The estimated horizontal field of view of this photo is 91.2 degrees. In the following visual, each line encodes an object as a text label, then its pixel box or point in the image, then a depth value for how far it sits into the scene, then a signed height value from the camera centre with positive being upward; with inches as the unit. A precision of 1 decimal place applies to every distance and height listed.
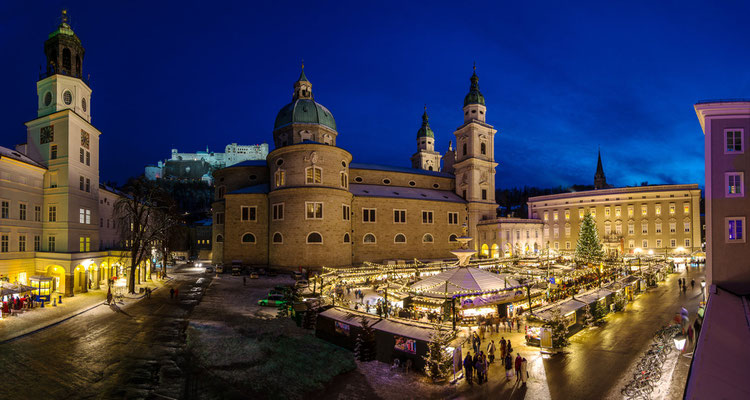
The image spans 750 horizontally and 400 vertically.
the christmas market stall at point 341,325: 657.0 -207.0
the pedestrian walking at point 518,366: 533.3 -222.3
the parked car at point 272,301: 1014.4 -237.4
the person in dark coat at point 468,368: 536.4 -225.6
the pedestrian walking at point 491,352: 611.2 -232.0
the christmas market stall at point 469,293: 717.3 -158.5
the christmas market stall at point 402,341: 565.9 -202.1
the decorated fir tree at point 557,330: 653.9 -209.0
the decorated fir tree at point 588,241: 1786.4 -140.3
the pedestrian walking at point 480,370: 533.6 -227.7
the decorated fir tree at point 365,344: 618.2 -219.6
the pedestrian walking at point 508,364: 555.8 -229.5
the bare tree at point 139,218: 1229.7 -5.5
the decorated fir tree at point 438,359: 535.8 -213.0
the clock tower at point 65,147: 1170.6 +233.0
